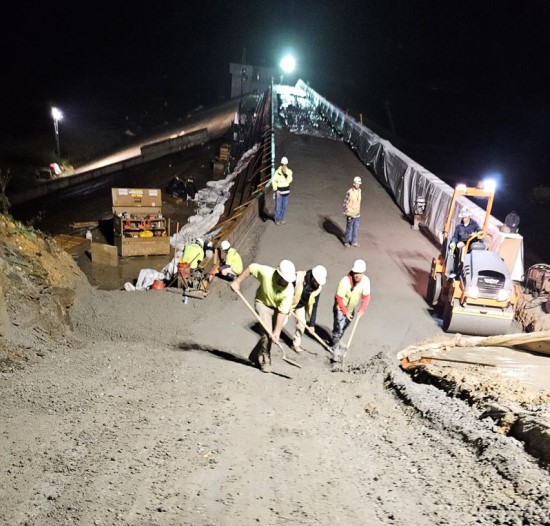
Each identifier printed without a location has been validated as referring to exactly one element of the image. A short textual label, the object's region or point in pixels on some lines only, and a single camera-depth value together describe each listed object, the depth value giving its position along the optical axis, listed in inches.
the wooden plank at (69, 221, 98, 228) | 779.5
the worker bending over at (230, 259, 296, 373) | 242.8
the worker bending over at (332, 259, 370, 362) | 273.6
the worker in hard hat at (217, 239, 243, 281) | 386.6
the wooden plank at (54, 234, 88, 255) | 662.5
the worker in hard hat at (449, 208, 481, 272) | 334.0
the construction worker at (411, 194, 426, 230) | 539.8
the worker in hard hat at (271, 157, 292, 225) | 452.4
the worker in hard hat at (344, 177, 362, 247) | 430.0
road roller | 300.2
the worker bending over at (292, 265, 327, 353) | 273.1
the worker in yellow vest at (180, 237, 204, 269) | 408.8
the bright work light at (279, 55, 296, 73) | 2201.5
